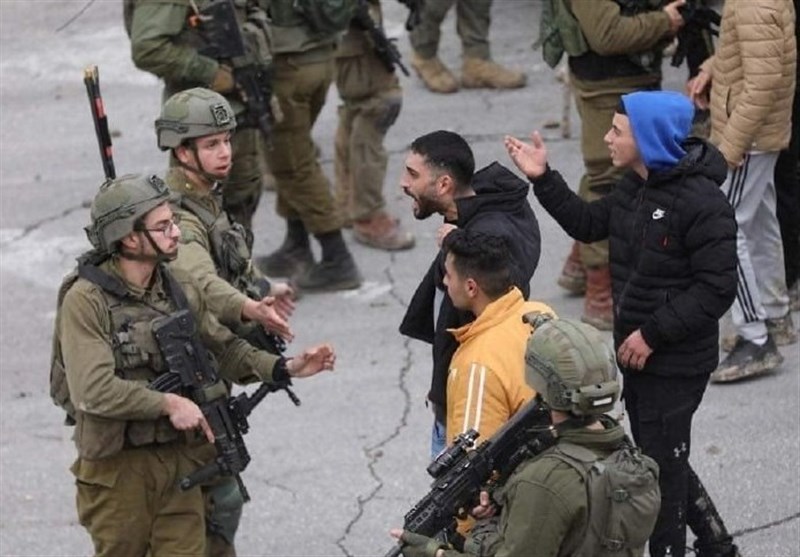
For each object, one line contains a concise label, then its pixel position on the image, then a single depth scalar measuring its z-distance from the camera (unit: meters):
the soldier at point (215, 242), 11.70
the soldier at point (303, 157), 17.50
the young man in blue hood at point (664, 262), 11.25
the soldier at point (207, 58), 15.97
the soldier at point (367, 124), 18.67
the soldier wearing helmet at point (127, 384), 10.63
